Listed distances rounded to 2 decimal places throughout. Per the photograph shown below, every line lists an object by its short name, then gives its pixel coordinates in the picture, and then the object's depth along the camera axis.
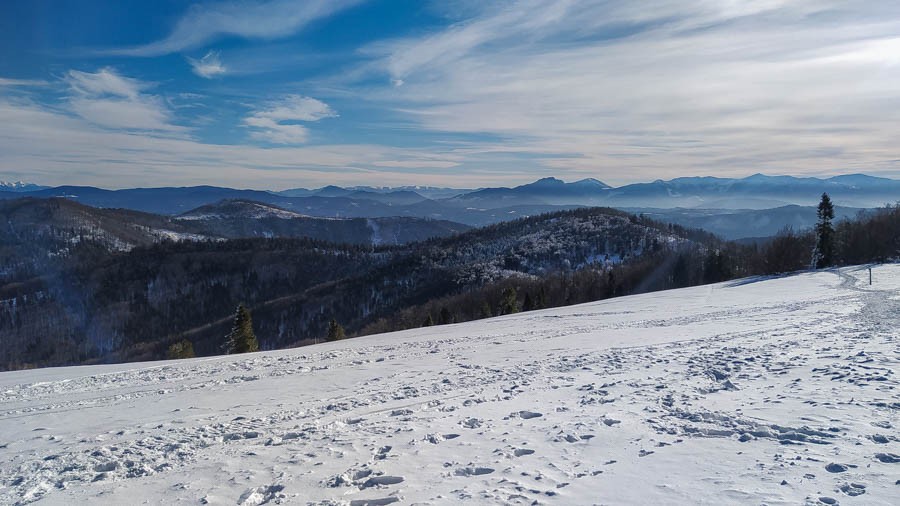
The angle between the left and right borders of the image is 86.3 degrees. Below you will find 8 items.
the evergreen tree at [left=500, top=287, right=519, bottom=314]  56.78
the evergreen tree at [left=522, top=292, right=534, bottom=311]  63.87
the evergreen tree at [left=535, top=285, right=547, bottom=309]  63.42
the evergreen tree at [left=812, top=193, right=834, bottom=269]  50.12
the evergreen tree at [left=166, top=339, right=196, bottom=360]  45.47
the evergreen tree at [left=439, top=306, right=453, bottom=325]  63.87
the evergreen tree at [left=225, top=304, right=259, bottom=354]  42.03
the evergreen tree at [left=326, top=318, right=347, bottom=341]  47.38
